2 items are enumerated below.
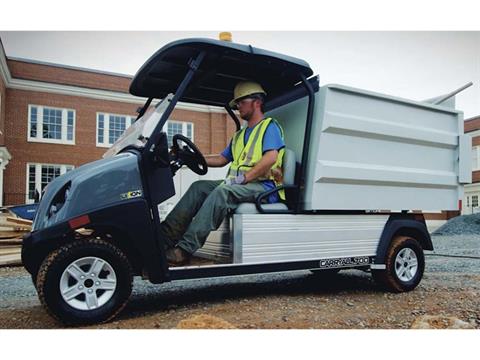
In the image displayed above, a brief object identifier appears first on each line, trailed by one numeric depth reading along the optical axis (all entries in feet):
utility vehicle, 10.60
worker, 12.55
